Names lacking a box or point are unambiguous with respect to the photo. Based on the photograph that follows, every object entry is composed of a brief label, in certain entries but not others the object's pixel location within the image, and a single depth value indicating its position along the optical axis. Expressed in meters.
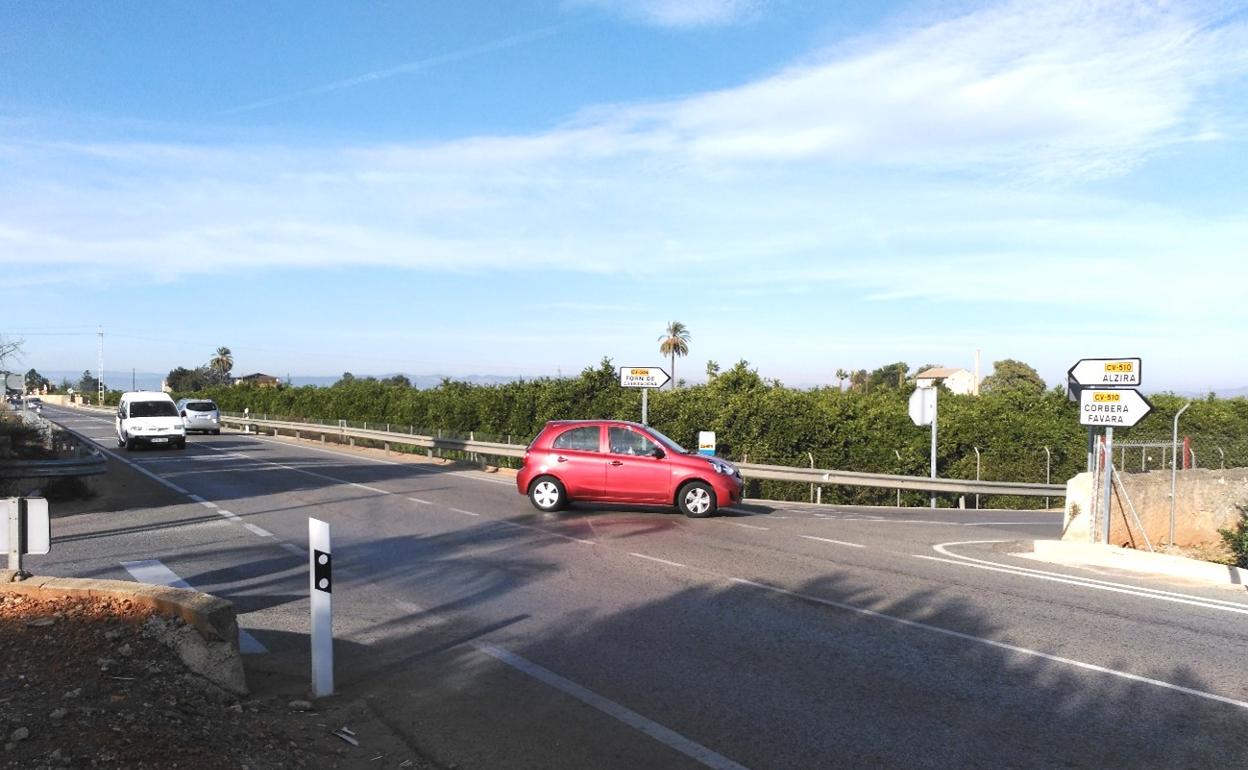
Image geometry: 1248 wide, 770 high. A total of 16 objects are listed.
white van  32.38
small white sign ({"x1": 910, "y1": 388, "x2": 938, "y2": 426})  23.27
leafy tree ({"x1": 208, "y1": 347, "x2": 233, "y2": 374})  142.50
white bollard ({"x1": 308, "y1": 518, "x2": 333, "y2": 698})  6.14
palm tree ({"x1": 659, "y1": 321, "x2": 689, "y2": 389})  98.75
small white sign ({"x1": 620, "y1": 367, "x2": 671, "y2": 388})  22.00
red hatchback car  16.20
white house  105.28
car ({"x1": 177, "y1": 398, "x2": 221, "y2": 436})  44.06
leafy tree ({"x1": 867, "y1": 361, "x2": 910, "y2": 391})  90.88
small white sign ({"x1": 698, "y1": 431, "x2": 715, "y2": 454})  20.81
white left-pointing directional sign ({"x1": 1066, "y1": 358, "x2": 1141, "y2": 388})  13.45
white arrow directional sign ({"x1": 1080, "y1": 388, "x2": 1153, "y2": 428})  13.38
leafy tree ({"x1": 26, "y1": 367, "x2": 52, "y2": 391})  131.12
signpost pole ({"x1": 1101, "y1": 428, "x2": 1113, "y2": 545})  13.34
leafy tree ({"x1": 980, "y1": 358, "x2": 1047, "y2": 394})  74.40
